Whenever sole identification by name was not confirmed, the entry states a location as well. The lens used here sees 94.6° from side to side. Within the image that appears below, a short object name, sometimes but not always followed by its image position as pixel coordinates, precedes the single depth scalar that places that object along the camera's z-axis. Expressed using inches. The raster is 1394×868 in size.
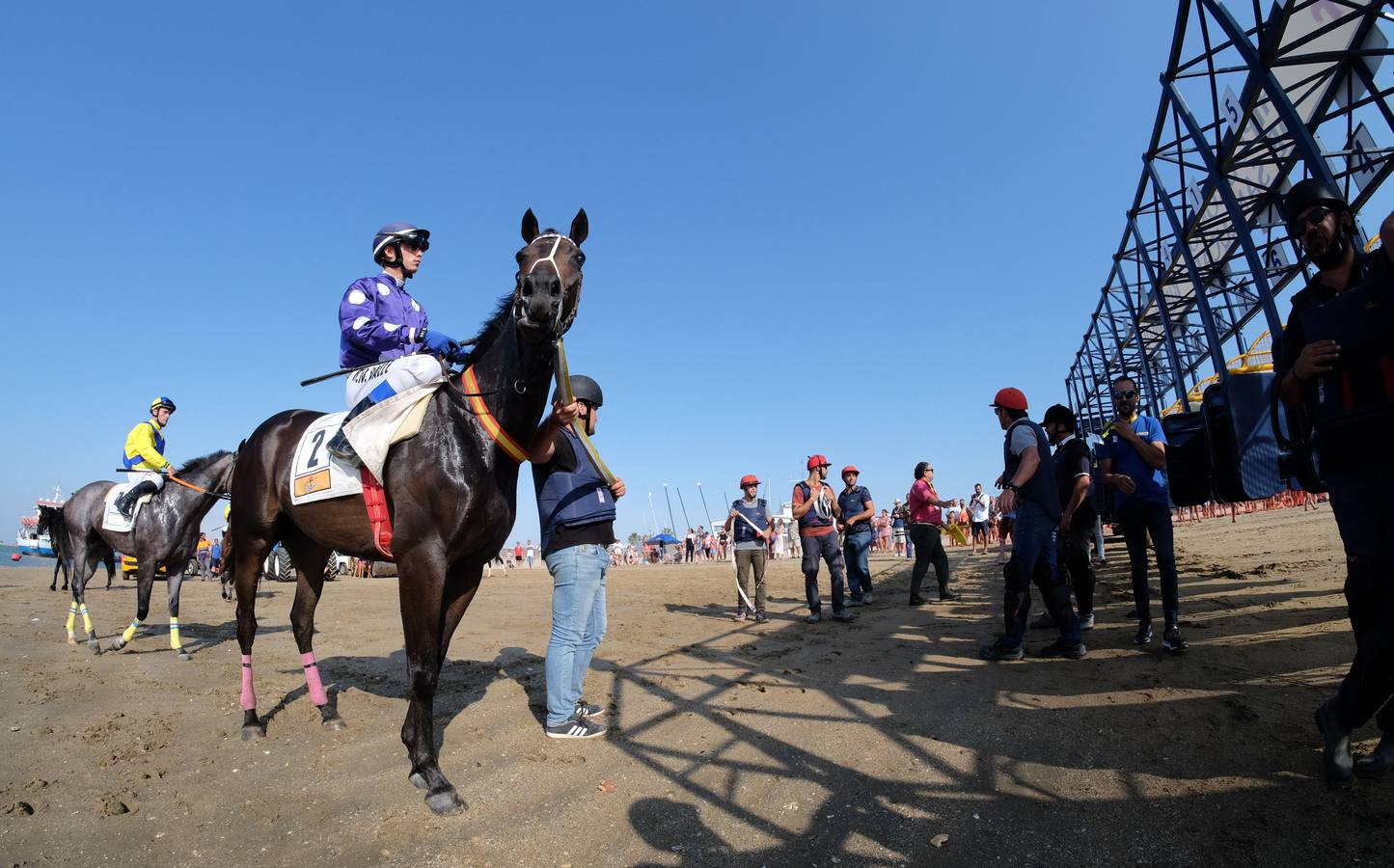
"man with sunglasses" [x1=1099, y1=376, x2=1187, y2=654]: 198.2
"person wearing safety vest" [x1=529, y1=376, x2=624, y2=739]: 159.9
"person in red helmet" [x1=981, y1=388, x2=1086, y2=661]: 209.2
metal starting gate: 325.1
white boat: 1138.2
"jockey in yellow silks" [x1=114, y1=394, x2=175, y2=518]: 312.2
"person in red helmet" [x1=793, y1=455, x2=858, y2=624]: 350.0
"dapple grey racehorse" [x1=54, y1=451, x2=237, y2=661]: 302.4
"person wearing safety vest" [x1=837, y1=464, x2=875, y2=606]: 397.7
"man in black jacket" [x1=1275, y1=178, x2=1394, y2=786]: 102.2
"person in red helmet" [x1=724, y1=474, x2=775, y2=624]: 369.0
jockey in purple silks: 154.3
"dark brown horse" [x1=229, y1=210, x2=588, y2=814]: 128.1
